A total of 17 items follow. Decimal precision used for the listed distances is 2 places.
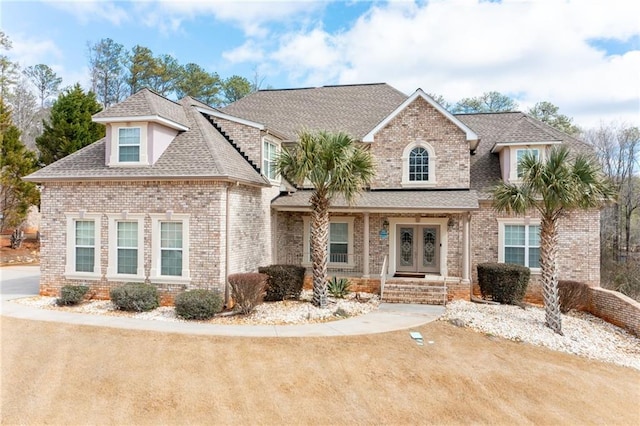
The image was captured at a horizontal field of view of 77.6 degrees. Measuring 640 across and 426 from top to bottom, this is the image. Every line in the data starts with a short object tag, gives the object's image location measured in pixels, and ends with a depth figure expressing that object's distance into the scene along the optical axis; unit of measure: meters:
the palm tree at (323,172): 13.46
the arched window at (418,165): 18.11
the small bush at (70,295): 13.39
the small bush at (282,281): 14.70
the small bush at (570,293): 15.32
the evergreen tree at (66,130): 27.81
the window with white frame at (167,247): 13.80
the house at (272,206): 13.88
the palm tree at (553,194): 12.10
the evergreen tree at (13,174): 25.98
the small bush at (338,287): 15.82
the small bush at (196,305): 12.23
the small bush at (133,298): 12.92
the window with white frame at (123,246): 14.15
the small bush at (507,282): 15.37
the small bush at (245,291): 12.80
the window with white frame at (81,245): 14.48
